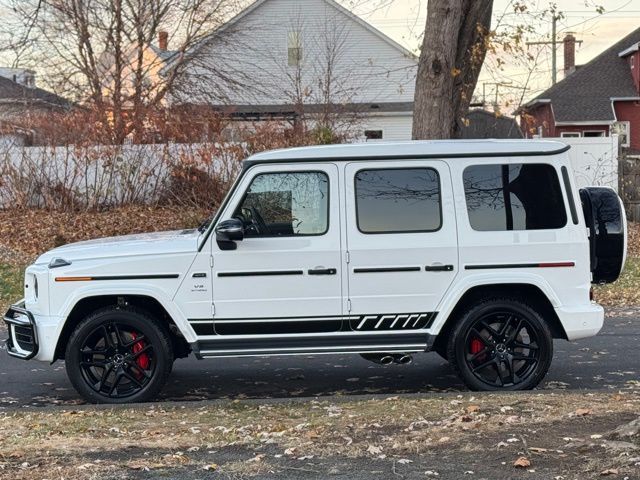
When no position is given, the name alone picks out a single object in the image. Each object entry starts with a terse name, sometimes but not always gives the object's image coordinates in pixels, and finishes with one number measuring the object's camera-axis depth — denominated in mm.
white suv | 7641
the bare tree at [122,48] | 27656
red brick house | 45969
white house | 38188
